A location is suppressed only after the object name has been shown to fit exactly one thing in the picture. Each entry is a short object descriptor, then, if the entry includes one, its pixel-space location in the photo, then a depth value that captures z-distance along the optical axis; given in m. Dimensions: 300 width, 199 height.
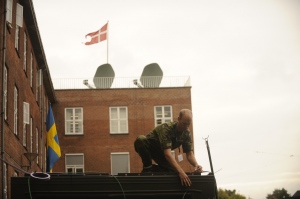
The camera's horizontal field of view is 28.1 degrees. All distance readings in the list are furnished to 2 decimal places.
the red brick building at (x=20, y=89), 19.45
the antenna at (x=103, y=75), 43.78
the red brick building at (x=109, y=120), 41.06
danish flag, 43.48
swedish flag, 28.08
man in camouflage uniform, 7.97
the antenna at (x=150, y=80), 43.78
